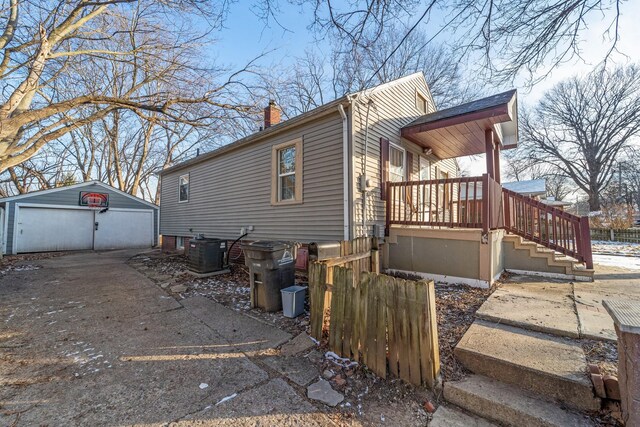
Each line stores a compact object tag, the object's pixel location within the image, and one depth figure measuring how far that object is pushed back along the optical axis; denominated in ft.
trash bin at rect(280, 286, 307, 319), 13.58
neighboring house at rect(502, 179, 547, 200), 63.31
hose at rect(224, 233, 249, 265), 25.62
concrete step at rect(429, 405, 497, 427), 6.87
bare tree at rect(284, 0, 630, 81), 10.17
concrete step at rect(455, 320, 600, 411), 6.97
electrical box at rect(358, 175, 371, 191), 18.71
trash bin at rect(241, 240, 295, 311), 14.42
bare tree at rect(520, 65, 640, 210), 70.69
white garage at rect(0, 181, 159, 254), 37.50
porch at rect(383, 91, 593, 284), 17.16
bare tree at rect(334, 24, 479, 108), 46.12
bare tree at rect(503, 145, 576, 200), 87.76
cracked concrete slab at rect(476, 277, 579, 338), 10.16
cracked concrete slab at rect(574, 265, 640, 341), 9.62
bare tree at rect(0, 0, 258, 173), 19.88
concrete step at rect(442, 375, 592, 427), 6.50
